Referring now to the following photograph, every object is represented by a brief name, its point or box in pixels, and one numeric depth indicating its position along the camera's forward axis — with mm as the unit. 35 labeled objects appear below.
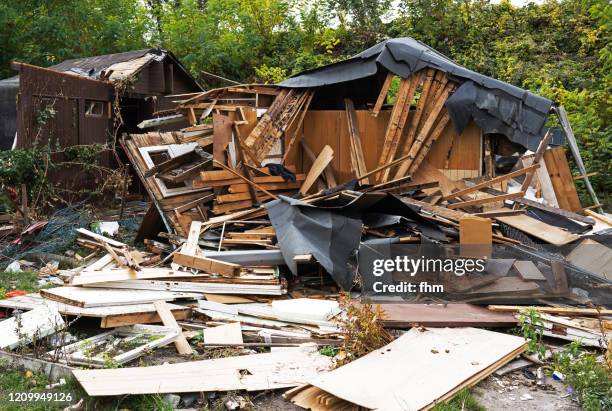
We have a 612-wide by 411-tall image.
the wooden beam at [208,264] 7613
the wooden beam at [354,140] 11747
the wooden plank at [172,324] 5785
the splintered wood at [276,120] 11356
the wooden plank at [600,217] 9609
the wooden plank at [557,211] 9203
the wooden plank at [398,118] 11148
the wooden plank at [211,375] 4758
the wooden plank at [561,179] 10758
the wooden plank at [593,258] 7066
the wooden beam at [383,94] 11328
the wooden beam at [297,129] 12188
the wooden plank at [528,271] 6926
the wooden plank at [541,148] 10016
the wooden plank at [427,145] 11070
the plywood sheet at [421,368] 4590
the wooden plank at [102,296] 6395
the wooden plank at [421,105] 11015
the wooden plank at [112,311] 6059
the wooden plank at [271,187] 10329
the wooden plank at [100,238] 9310
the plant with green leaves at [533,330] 5715
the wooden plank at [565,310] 6594
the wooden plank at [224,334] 5953
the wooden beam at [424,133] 10917
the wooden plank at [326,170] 11781
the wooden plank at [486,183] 9242
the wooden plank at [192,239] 8321
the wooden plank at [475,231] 7754
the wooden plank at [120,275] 7246
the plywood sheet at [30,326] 5641
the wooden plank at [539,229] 8039
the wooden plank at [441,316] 6320
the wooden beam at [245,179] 10102
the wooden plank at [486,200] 8820
